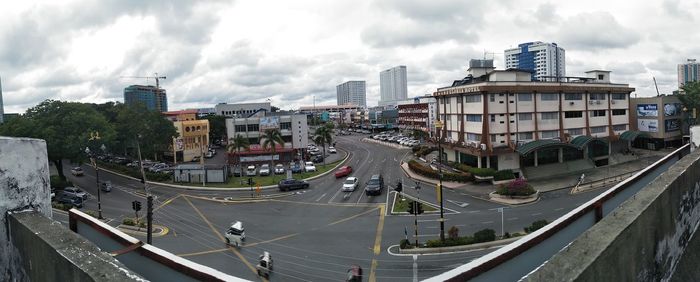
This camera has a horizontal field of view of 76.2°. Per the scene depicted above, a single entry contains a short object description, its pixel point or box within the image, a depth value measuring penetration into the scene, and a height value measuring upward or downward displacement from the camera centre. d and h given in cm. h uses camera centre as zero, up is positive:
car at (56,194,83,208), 3488 -541
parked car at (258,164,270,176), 5081 -535
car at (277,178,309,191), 4162 -575
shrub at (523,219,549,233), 2305 -589
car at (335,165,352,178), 4757 -551
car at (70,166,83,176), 5106 -460
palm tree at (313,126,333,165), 6178 -187
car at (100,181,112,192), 4167 -527
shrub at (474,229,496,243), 2305 -628
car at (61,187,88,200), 3650 -510
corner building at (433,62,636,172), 4434 -64
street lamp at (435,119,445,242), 2317 -607
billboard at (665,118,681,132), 5466 -209
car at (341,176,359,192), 3900 -565
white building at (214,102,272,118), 11725 +472
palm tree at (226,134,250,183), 5609 -250
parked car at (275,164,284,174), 5248 -542
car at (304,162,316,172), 5119 -517
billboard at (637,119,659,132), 5482 -207
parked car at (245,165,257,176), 4959 -535
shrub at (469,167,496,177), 4181 -533
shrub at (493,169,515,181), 4162 -568
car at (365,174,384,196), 3734 -570
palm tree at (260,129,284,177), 5541 -168
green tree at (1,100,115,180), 4075 +49
